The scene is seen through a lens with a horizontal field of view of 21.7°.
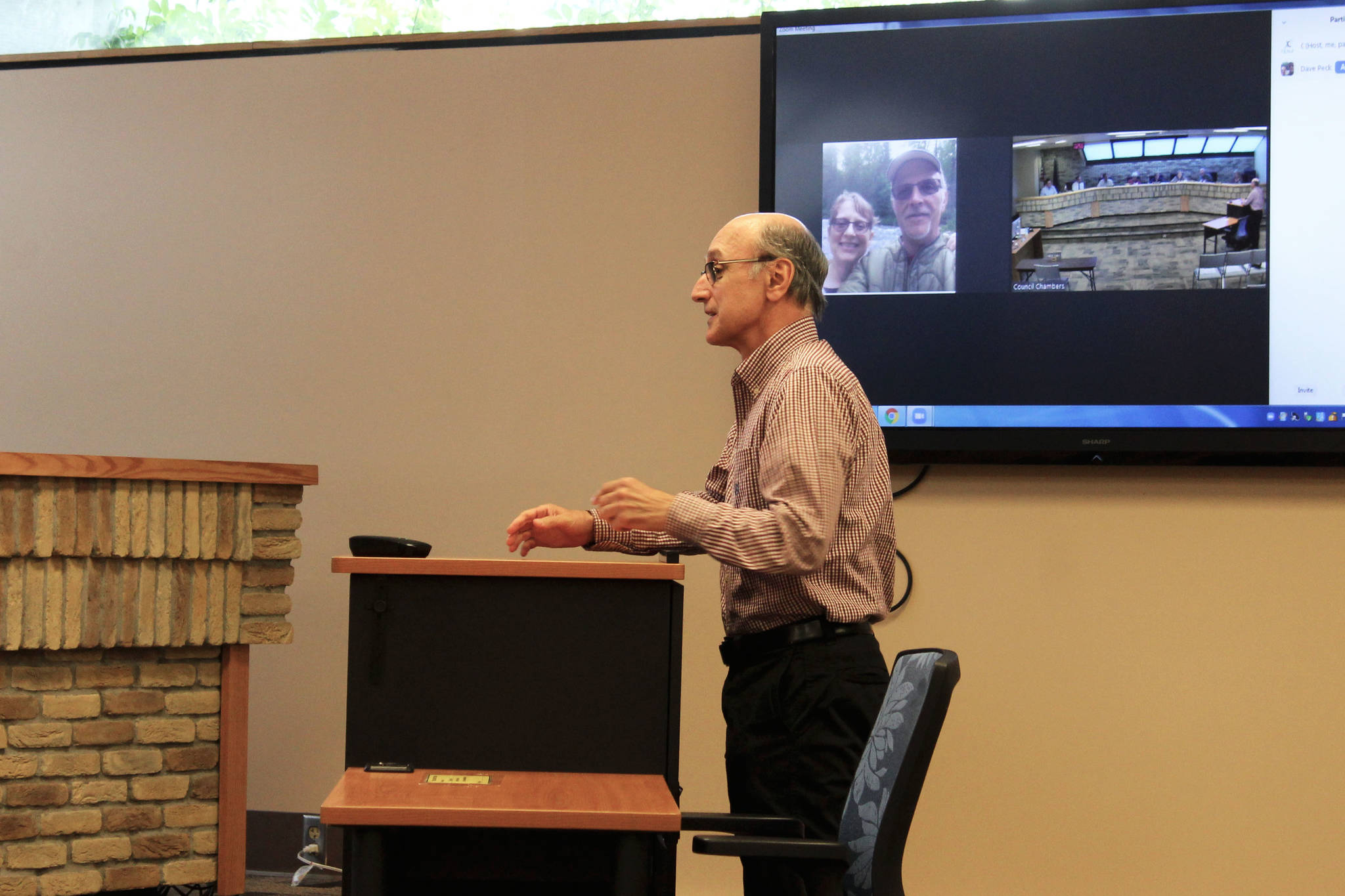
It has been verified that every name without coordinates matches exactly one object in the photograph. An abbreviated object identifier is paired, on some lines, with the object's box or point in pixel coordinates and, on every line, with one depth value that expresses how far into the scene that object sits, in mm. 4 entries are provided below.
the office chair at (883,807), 5447
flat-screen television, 6914
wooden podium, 5664
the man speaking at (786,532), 5725
